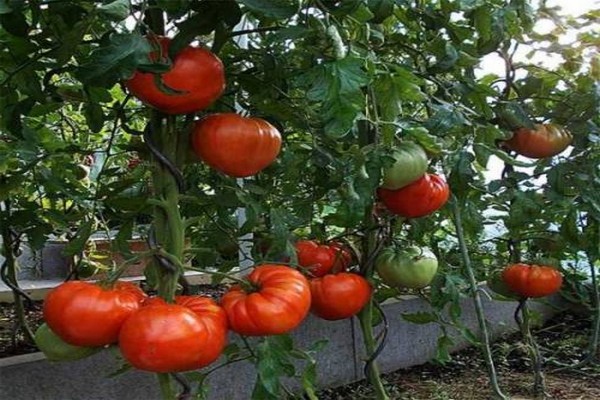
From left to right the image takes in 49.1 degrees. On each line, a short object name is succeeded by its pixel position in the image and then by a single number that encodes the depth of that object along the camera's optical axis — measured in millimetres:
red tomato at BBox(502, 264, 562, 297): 1838
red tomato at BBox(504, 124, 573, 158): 1595
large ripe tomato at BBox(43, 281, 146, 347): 736
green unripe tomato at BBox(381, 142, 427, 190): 1066
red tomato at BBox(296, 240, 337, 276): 1297
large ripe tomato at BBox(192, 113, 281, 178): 855
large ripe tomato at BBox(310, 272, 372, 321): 1188
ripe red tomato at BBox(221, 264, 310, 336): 805
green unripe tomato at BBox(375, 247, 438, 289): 1287
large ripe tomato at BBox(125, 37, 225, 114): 776
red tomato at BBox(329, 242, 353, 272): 1322
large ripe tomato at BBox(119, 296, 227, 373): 713
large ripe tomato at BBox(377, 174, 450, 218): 1145
